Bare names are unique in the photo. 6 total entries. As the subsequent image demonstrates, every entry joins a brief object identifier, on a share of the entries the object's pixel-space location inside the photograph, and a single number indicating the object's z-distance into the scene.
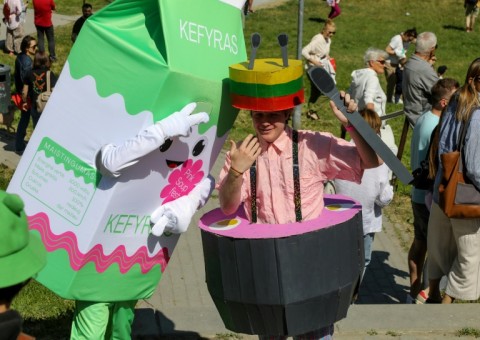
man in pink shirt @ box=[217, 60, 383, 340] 4.70
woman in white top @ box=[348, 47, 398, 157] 10.09
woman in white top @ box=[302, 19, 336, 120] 13.47
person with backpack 10.58
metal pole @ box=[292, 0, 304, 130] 9.95
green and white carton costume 4.71
